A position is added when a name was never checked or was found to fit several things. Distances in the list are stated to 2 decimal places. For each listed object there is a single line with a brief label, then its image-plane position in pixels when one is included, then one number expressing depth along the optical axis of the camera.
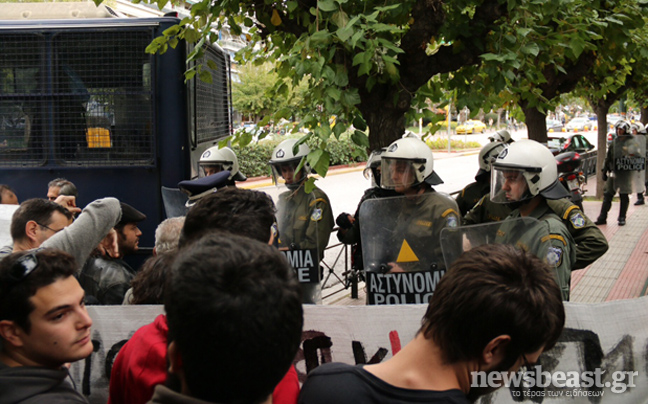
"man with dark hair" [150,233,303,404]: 1.29
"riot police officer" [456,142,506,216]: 5.90
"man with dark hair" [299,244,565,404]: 1.59
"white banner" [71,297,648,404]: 2.83
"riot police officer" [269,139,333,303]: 4.88
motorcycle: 10.14
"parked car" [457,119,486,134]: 53.84
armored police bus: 5.59
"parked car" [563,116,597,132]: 59.47
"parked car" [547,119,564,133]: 56.94
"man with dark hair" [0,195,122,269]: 3.04
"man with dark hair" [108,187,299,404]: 1.85
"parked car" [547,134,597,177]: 21.62
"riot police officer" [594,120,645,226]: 11.76
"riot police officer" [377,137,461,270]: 4.04
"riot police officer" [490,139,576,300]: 3.81
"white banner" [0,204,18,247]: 4.29
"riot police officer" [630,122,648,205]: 11.92
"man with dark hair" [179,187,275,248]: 2.35
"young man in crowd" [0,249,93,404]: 1.95
